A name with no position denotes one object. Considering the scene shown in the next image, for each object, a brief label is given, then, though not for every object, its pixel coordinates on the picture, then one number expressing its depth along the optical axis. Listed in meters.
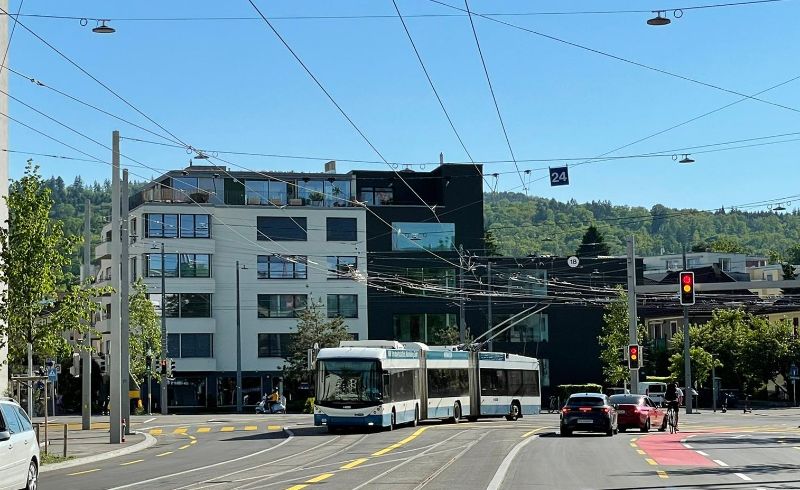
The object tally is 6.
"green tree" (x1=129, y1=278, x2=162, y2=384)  71.75
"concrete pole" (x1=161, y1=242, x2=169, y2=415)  76.38
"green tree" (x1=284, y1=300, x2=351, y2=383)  81.88
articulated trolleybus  43.88
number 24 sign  46.59
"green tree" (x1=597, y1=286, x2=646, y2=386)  86.56
